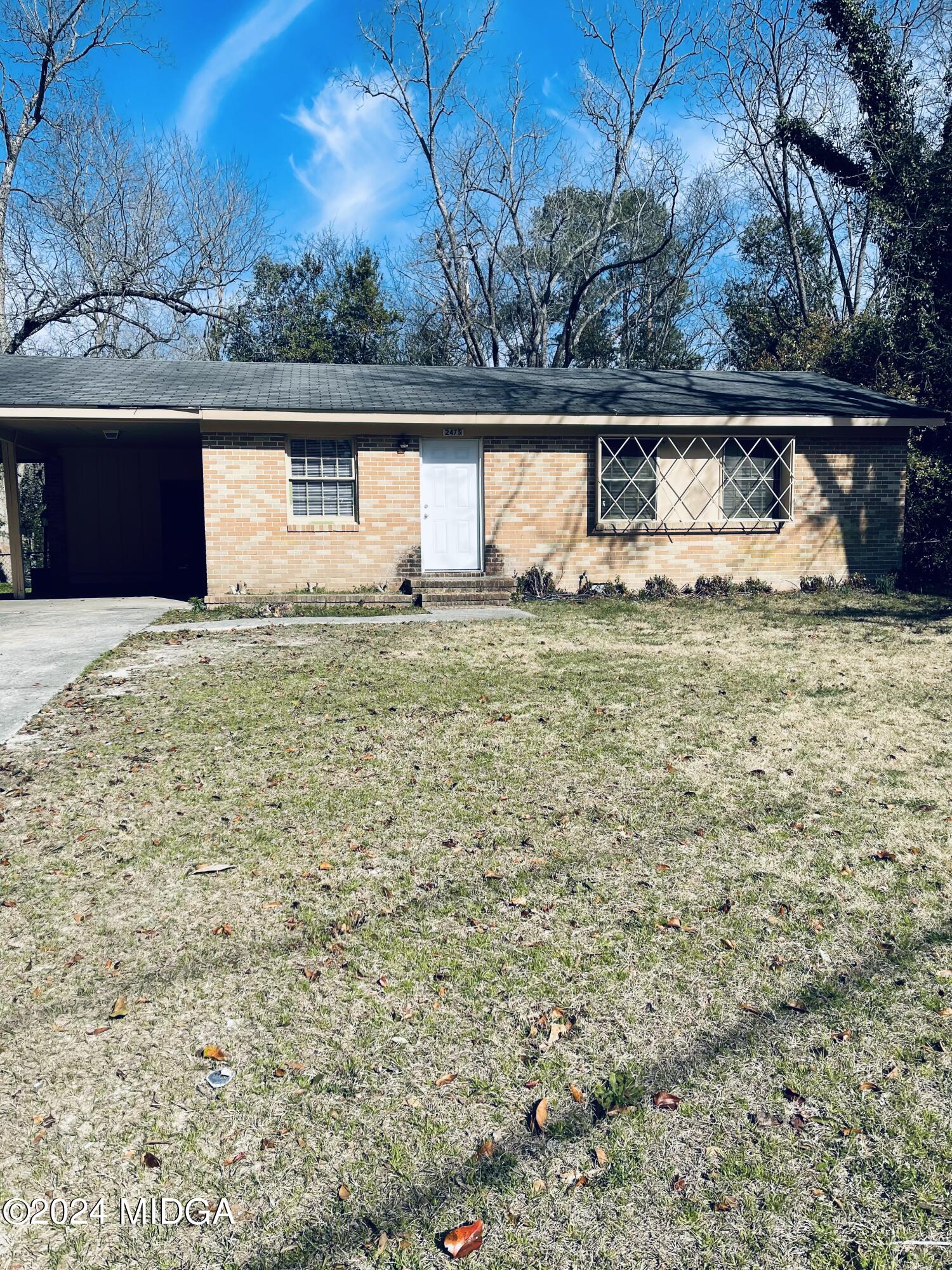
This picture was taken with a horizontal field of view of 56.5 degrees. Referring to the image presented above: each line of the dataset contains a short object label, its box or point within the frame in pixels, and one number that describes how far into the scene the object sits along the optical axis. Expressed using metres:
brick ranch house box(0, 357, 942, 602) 12.95
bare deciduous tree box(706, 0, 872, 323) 25.97
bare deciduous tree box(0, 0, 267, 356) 25.44
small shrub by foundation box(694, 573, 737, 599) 14.43
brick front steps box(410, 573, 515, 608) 12.89
